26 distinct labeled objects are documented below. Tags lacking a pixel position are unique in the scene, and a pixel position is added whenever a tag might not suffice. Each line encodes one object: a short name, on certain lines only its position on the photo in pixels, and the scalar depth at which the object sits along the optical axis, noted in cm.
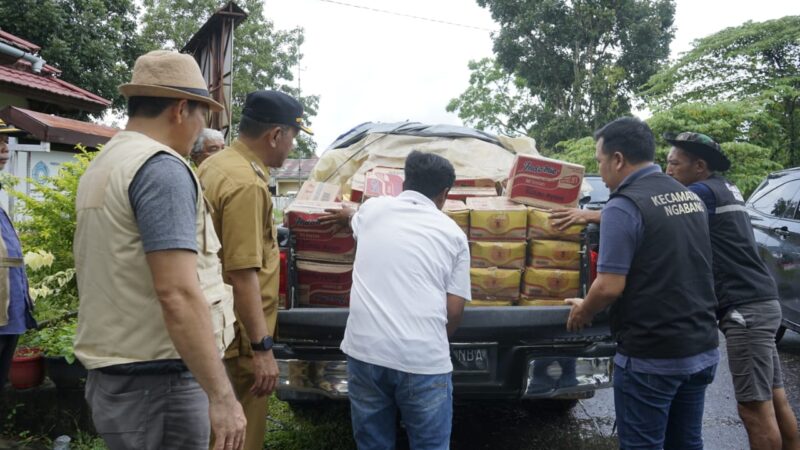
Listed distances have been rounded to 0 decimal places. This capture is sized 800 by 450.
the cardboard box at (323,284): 319
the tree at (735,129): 1394
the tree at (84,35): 1395
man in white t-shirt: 229
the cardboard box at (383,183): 350
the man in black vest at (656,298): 240
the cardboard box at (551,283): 319
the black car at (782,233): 540
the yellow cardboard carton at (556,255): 320
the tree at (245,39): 2792
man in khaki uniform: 237
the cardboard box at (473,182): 399
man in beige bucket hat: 159
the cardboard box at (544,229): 320
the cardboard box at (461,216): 326
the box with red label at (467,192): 381
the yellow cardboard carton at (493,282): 320
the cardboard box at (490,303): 322
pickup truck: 300
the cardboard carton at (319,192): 352
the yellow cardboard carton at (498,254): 320
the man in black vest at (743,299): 302
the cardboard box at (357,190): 361
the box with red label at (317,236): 314
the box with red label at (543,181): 332
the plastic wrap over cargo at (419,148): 422
